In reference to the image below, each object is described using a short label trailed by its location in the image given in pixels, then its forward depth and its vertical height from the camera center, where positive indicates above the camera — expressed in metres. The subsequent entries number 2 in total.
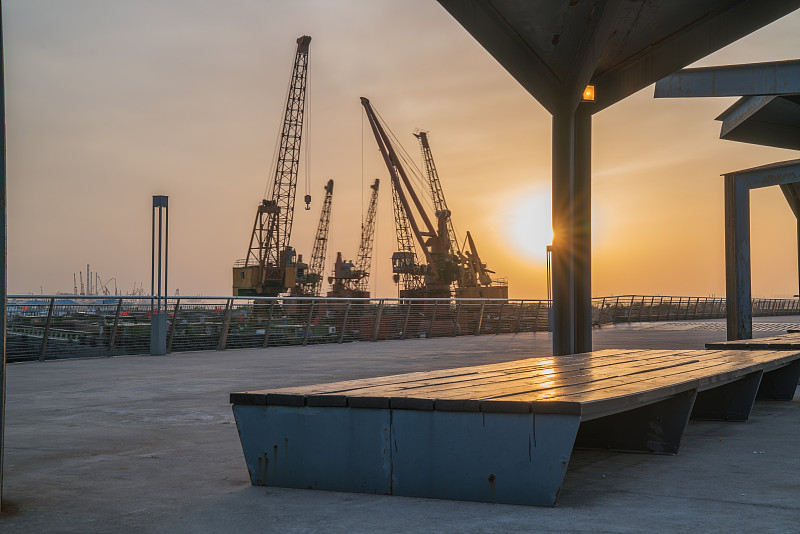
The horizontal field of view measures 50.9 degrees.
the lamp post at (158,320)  12.78 -0.16
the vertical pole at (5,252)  2.95 +0.21
